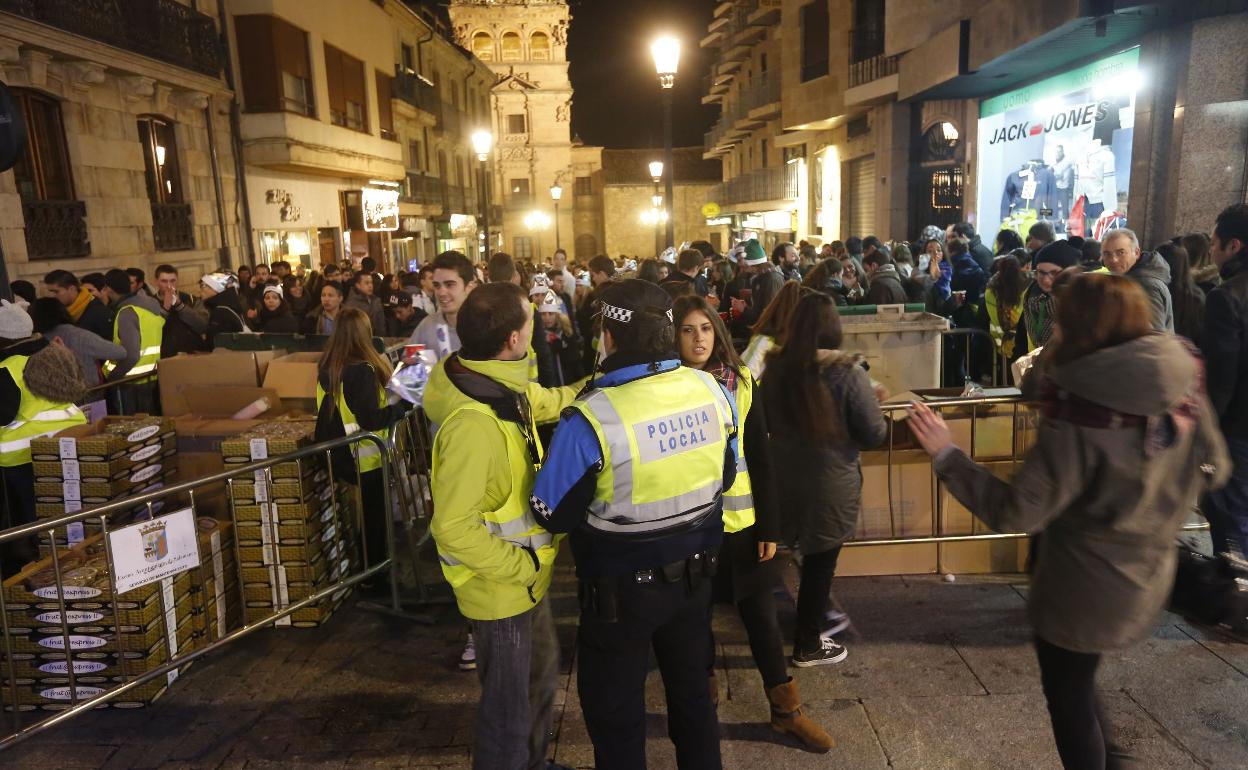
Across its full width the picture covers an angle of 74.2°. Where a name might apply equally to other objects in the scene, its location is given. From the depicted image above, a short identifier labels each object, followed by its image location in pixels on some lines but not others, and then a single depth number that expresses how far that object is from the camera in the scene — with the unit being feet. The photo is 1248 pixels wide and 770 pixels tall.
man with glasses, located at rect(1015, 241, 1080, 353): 19.99
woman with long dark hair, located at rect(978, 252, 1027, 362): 24.52
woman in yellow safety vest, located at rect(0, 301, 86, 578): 16.12
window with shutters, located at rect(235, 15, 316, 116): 53.88
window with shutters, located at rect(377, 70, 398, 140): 78.74
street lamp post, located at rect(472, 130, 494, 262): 55.41
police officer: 8.25
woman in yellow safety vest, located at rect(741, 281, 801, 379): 13.14
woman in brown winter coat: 7.91
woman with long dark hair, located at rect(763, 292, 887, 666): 12.25
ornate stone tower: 183.62
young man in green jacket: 8.77
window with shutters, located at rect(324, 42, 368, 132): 66.54
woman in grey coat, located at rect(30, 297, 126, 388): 20.61
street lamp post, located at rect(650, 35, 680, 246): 33.37
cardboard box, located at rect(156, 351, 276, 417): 22.31
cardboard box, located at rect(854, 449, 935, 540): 16.08
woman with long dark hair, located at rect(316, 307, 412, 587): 15.79
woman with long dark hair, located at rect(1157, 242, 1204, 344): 18.66
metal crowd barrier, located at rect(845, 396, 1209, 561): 15.64
